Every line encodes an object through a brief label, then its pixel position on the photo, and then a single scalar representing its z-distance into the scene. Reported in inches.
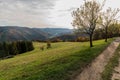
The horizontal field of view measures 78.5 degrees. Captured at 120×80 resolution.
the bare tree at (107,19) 977.0
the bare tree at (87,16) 646.2
